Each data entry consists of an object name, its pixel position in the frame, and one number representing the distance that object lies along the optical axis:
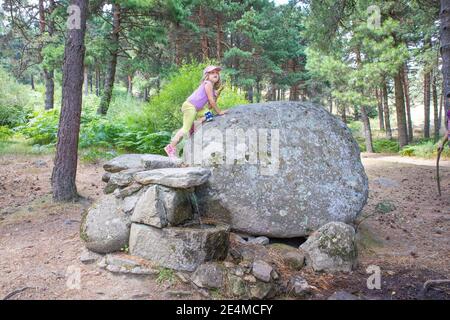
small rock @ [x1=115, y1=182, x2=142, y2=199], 4.25
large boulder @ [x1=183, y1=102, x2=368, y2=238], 4.58
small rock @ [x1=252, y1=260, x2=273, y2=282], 3.64
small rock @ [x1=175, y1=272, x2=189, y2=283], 3.57
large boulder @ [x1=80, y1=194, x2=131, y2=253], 3.99
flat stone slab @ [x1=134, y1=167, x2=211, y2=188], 3.97
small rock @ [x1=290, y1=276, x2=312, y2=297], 3.56
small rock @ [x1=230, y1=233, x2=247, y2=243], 4.35
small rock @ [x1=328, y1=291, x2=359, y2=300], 3.40
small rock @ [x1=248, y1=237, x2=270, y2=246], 4.47
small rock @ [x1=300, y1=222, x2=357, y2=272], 4.11
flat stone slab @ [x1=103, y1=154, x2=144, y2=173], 5.14
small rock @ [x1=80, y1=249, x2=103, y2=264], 3.92
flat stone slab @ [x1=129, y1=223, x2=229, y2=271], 3.70
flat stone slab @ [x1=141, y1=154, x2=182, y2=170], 4.88
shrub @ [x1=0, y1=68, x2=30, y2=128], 15.02
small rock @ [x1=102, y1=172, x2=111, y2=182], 5.45
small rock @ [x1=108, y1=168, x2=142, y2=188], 4.45
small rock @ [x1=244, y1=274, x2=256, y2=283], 3.60
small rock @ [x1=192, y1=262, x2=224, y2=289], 3.52
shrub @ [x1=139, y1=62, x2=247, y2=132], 10.50
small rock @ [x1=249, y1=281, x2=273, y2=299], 3.46
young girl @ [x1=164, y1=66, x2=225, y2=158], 5.23
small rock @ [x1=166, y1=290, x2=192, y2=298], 3.41
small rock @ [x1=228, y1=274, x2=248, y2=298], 3.46
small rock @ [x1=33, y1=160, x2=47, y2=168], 9.17
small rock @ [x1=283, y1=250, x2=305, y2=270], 4.11
